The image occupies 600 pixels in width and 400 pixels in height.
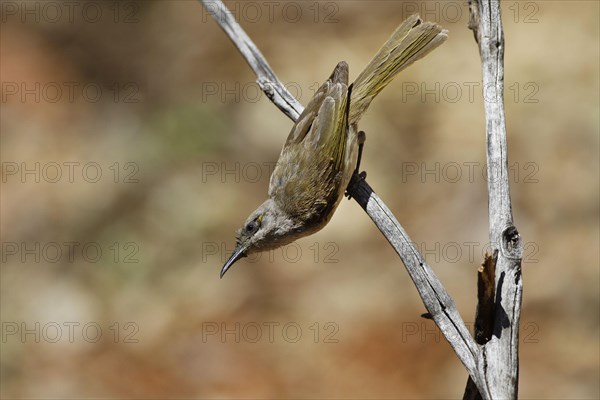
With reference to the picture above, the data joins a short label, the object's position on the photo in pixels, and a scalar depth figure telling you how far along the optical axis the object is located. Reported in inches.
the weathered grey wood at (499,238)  276.2
